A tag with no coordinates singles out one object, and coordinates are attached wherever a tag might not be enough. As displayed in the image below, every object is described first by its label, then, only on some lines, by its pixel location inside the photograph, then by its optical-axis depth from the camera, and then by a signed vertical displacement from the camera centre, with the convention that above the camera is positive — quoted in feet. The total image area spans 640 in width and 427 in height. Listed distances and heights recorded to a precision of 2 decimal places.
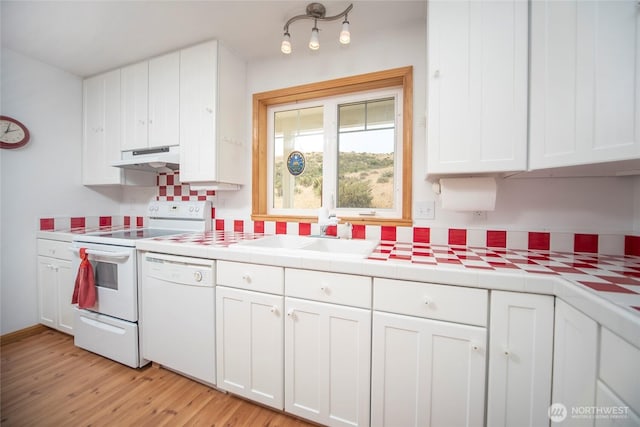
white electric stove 5.13 -2.11
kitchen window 5.59 +1.58
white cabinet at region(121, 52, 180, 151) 6.20 +2.93
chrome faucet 5.25 -0.32
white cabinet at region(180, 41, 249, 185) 5.77 +2.42
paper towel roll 4.12 +0.29
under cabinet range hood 6.11 +1.33
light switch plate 5.07 -0.01
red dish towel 5.32 -1.81
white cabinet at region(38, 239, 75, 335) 6.30 -2.14
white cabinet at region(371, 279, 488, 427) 2.99 -1.98
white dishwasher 4.48 -2.15
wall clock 6.09 +2.00
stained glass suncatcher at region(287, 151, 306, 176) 6.59 +1.31
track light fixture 4.46 +3.93
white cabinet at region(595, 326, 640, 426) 1.85 -1.47
